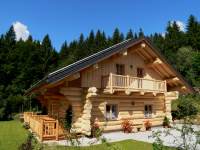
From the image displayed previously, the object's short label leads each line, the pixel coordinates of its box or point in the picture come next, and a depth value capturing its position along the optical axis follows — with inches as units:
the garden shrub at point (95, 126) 626.9
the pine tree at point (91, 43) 2427.4
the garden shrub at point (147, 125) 772.6
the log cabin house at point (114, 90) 601.0
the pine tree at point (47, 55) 2005.4
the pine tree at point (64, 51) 2439.5
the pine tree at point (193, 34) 2516.7
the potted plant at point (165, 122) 837.0
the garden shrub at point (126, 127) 711.1
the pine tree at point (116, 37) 2658.0
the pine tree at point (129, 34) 3096.2
